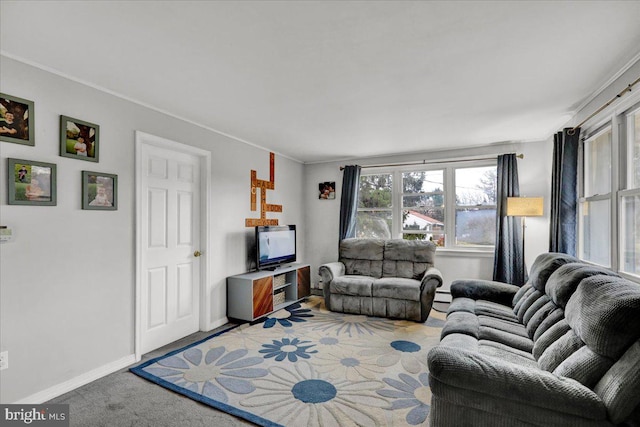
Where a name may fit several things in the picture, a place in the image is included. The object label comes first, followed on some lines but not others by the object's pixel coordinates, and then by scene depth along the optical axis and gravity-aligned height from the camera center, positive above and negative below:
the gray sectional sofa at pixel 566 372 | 1.36 -0.77
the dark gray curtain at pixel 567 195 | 3.20 +0.21
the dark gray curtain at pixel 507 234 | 4.48 -0.28
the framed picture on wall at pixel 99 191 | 2.55 +0.19
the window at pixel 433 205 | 4.91 +0.16
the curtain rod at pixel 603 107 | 2.14 +0.88
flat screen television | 4.36 -0.47
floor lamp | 4.14 +0.11
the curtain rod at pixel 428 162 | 4.78 +0.85
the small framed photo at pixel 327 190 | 5.83 +0.45
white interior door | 3.13 -0.35
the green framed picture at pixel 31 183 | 2.13 +0.22
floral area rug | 2.16 -1.37
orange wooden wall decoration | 4.61 +0.26
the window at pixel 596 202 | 2.78 +0.12
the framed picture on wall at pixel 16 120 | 2.10 +0.64
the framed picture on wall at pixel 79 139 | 2.42 +0.60
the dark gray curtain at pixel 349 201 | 5.55 +0.23
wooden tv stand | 3.94 -1.06
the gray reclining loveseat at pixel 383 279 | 4.08 -0.93
